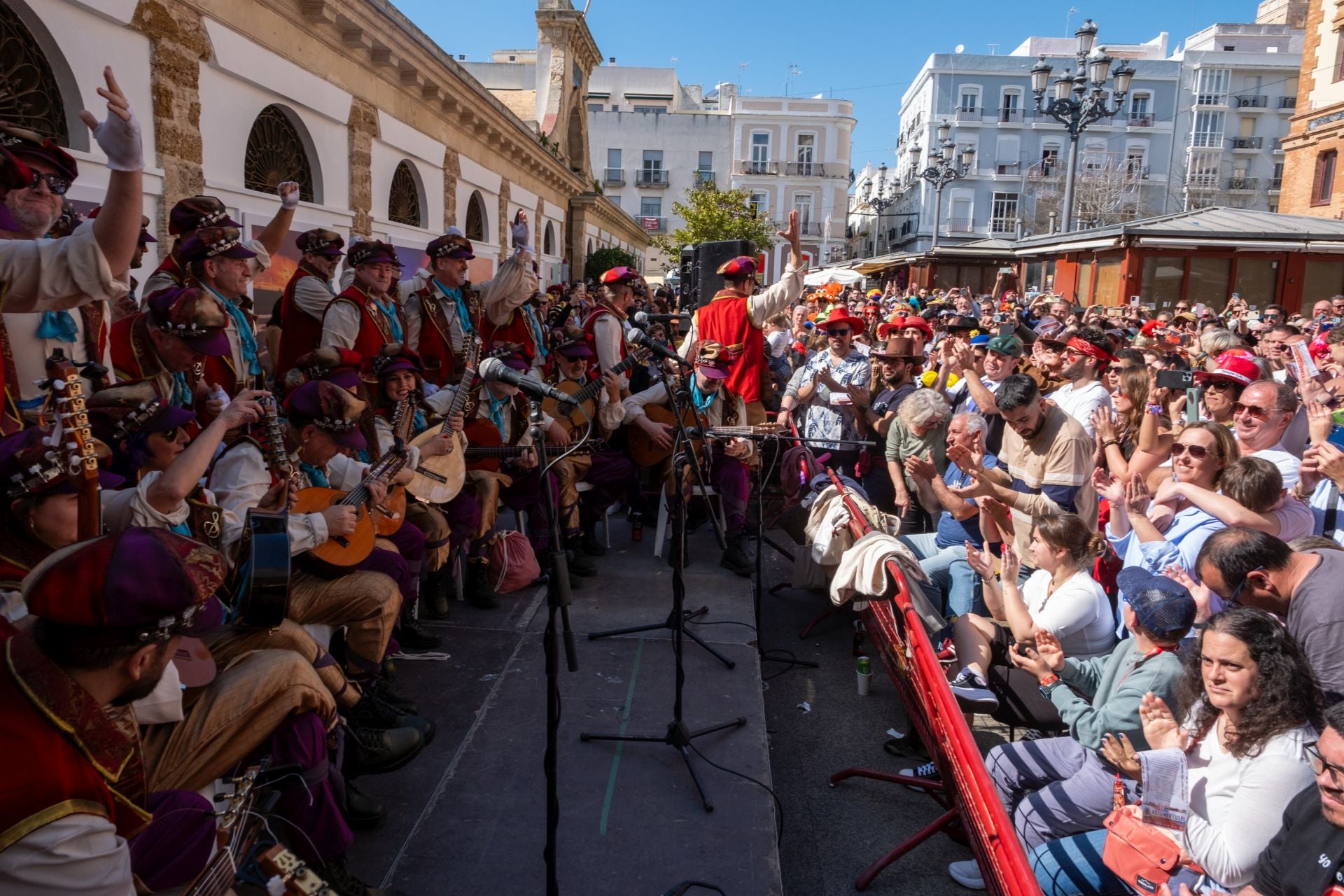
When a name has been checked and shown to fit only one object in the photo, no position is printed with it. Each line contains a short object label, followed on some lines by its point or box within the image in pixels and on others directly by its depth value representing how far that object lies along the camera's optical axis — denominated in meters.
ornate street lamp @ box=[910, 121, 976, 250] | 23.20
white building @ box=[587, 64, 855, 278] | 56.22
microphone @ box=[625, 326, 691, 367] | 3.64
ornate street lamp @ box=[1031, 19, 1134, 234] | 13.49
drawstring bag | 5.11
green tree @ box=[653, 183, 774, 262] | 37.97
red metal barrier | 2.47
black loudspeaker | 11.28
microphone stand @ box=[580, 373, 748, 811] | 3.61
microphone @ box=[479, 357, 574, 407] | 2.75
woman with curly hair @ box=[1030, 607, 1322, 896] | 2.42
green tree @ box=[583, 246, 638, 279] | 24.45
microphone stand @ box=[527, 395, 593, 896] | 2.55
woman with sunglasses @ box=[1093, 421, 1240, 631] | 3.88
